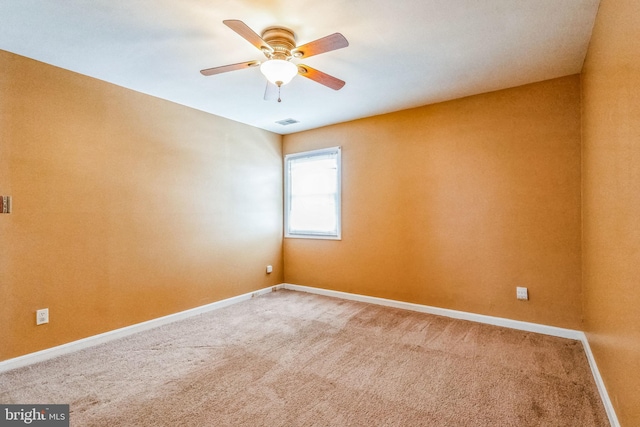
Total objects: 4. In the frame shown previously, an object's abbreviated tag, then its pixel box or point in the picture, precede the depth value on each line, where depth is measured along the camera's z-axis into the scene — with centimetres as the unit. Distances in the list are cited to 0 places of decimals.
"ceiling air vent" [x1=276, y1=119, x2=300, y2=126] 442
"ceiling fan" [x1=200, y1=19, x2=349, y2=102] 204
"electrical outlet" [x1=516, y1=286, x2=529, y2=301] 319
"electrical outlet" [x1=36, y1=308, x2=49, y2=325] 263
